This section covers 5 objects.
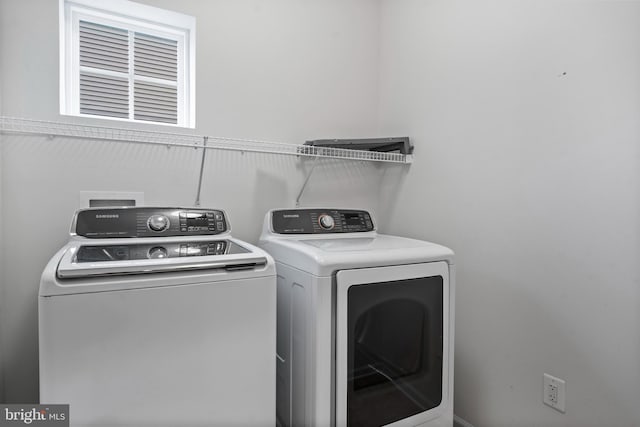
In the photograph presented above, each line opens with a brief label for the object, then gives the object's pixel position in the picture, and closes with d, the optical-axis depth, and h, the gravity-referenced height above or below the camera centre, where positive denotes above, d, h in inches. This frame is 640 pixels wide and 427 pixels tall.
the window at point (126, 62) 63.9 +30.9
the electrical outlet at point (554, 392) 52.6 -29.3
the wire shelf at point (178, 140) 54.3 +13.7
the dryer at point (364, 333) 46.3 -18.9
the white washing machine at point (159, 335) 33.8 -14.4
